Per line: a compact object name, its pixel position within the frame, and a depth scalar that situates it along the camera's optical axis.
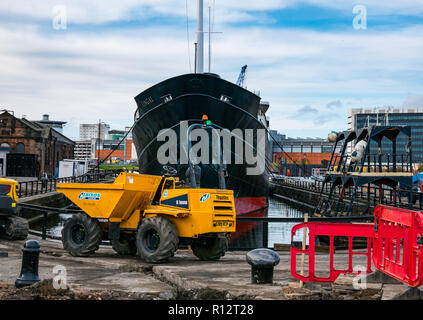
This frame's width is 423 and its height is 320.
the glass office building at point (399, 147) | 186.25
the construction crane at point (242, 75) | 85.62
